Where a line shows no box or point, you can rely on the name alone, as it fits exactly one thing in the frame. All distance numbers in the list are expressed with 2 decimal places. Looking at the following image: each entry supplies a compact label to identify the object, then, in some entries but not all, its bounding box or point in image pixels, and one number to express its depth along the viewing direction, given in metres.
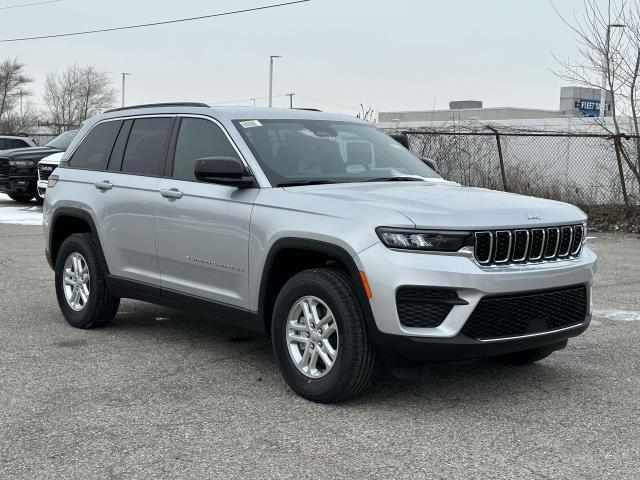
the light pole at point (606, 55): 17.62
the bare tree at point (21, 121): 72.81
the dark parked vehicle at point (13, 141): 24.56
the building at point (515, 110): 50.31
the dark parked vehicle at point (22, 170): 20.81
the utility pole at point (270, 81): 63.50
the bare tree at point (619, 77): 17.06
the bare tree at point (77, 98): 84.95
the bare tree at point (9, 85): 74.44
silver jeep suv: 4.84
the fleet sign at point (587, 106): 53.25
